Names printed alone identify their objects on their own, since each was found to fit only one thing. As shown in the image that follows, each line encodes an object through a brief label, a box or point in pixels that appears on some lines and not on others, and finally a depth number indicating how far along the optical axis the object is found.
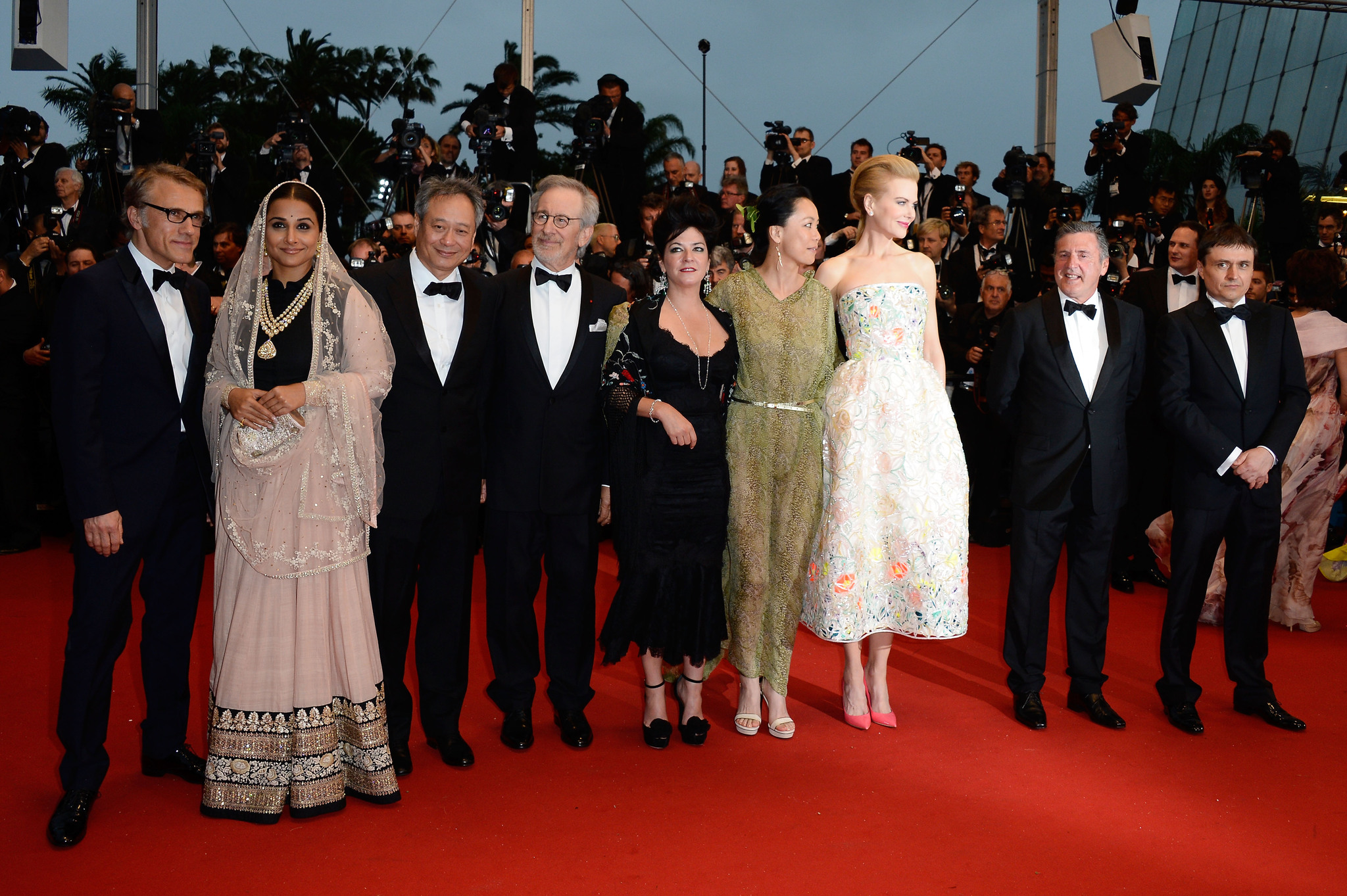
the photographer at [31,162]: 8.28
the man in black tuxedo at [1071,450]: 3.73
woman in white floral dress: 3.57
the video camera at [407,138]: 7.88
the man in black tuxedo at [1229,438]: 3.73
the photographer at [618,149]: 9.06
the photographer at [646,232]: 7.47
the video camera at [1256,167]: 8.18
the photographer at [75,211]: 7.38
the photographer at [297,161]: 7.98
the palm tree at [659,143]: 20.30
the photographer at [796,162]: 9.08
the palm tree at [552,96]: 19.36
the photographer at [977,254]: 7.81
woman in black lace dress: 3.41
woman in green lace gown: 3.54
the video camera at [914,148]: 8.41
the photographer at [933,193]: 9.11
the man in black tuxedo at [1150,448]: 5.47
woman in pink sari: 2.84
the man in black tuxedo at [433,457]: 3.19
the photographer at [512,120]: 9.00
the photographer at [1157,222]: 7.98
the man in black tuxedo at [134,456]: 2.85
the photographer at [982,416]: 6.80
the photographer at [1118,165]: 8.52
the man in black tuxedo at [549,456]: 3.38
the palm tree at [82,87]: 19.02
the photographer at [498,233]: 6.99
